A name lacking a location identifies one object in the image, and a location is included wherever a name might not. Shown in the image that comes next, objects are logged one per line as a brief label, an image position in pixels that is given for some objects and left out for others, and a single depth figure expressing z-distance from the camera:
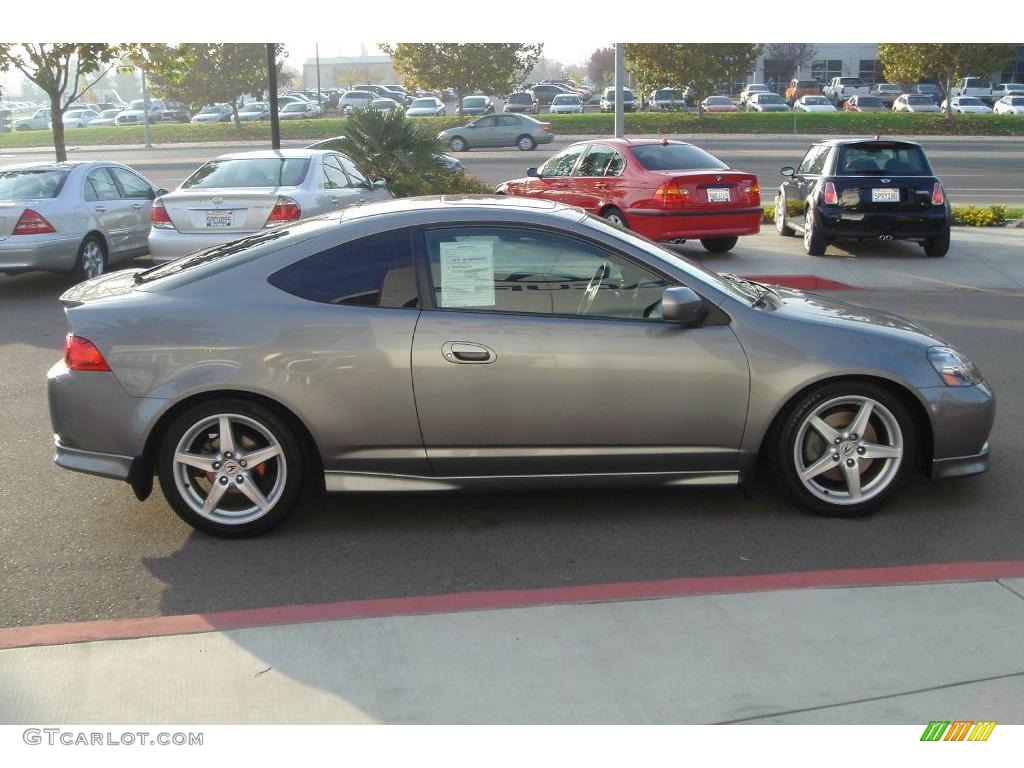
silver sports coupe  5.01
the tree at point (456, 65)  48.38
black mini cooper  14.33
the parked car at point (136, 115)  62.16
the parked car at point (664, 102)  57.36
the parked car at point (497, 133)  40.28
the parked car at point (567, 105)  58.22
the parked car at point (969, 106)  54.50
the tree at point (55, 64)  18.59
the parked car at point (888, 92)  60.43
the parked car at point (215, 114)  59.09
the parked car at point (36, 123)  63.09
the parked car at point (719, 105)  56.53
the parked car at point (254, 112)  58.59
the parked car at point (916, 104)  52.12
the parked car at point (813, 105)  56.25
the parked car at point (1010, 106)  54.01
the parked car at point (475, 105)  55.78
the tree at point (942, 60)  40.59
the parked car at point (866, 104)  53.25
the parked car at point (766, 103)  57.09
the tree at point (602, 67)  87.50
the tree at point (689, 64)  43.03
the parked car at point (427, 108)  55.78
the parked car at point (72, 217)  12.10
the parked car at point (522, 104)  57.09
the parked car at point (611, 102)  54.78
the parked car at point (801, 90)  64.20
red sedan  13.72
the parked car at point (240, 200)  11.47
